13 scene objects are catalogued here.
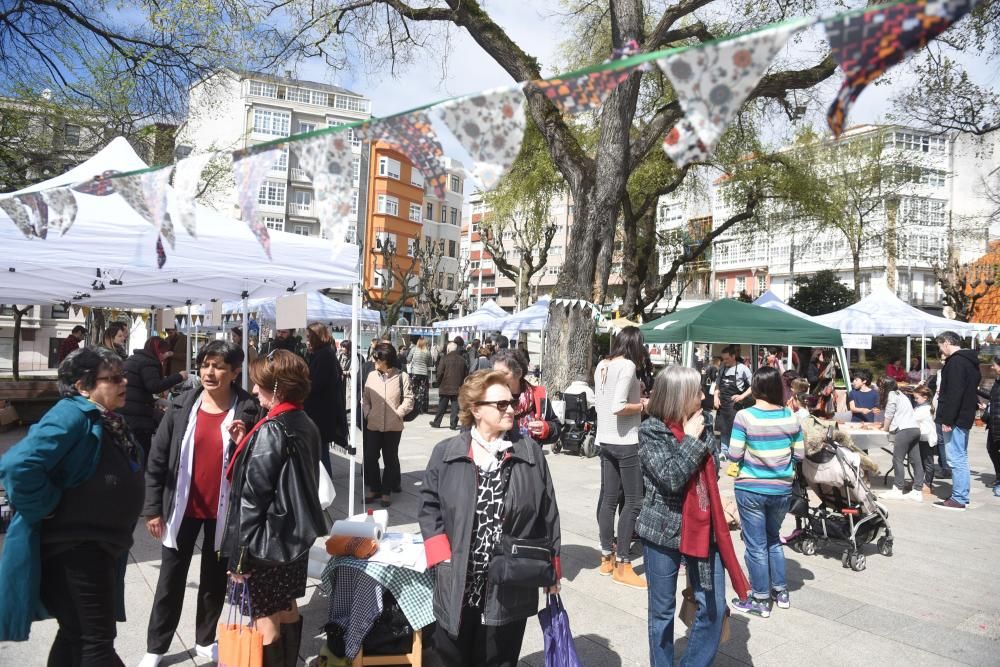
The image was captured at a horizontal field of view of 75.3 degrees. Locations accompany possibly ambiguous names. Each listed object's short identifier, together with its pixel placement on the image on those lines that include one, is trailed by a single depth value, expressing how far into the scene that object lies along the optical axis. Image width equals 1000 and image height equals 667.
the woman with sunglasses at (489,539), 2.63
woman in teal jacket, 2.52
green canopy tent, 10.09
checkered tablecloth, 3.15
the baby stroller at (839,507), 5.55
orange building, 49.72
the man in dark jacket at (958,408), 7.63
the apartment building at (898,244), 30.08
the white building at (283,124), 50.12
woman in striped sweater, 4.26
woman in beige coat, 7.09
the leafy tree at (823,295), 38.97
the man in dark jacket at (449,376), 13.51
